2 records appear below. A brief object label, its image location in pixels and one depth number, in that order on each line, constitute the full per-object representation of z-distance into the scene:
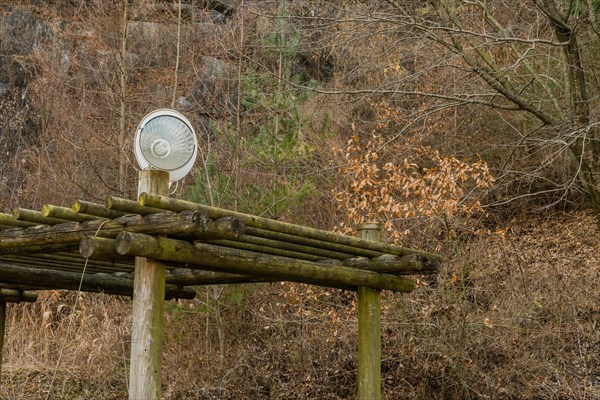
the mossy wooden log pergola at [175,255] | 8.50
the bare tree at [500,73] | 18.00
